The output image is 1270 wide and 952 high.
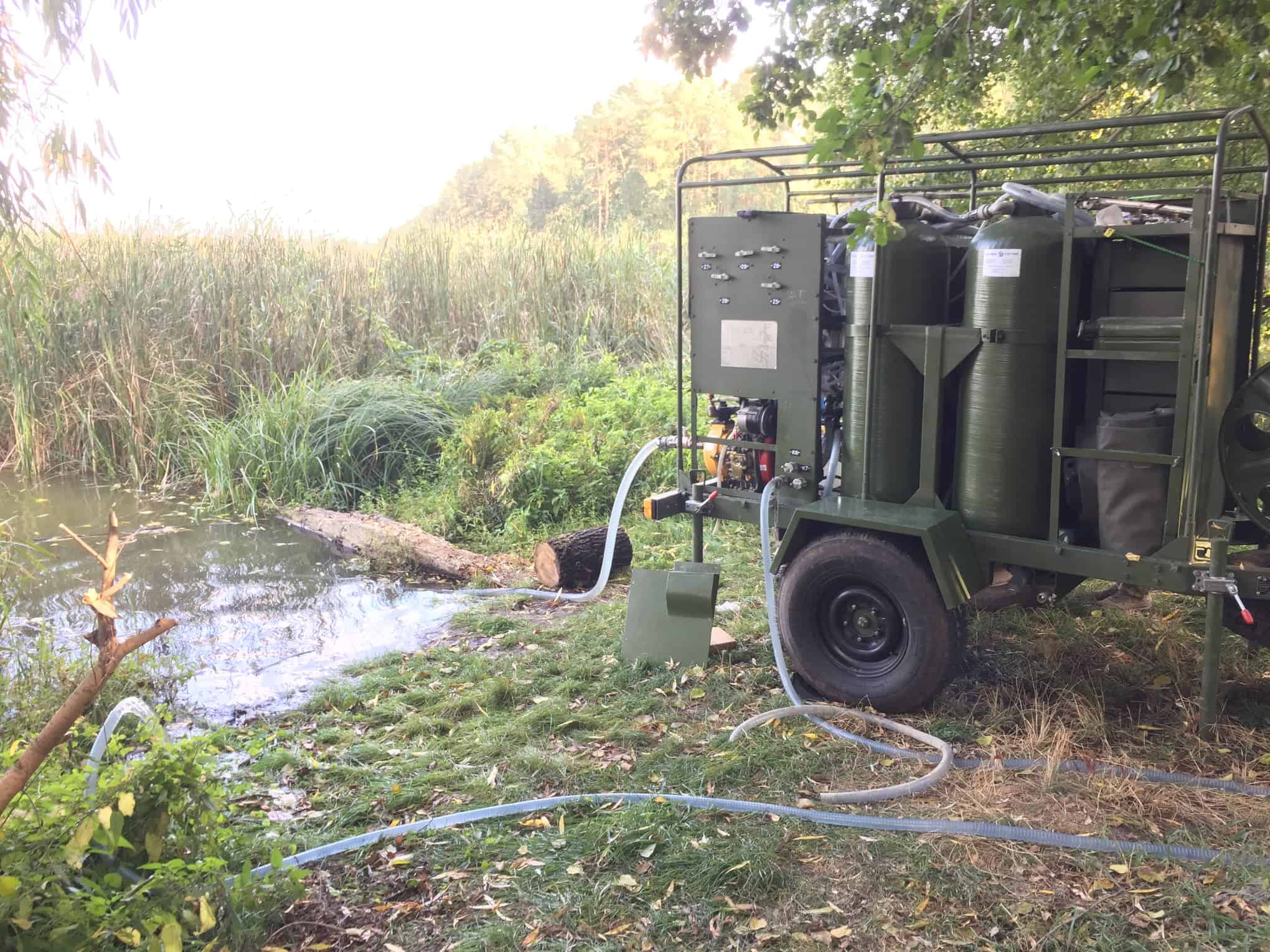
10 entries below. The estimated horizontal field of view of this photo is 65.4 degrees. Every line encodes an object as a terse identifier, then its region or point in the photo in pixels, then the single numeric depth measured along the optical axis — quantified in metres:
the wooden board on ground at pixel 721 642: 5.20
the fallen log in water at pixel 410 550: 7.20
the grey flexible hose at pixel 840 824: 3.25
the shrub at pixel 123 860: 2.34
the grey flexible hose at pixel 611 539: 5.76
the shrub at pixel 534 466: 8.26
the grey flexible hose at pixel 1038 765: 3.68
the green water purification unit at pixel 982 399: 3.84
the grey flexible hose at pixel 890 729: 3.69
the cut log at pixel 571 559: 6.67
